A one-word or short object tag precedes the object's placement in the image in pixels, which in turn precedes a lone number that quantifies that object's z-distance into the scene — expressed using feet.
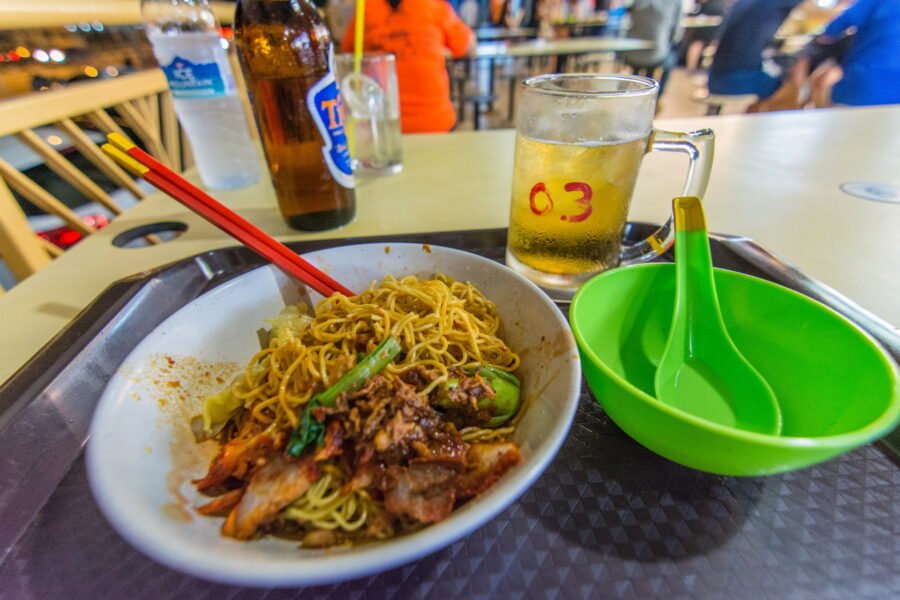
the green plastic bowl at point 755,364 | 0.73
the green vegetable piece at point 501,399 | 0.91
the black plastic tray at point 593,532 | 0.75
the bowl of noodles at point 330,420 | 0.67
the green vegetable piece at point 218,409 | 0.92
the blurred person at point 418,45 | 2.99
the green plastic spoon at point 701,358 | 0.95
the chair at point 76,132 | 1.67
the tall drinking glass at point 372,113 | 1.88
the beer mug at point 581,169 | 1.10
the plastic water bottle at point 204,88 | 1.59
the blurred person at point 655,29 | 6.85
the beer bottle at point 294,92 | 1.25
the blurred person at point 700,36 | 9.05
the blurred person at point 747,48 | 4.32
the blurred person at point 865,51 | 3.40
